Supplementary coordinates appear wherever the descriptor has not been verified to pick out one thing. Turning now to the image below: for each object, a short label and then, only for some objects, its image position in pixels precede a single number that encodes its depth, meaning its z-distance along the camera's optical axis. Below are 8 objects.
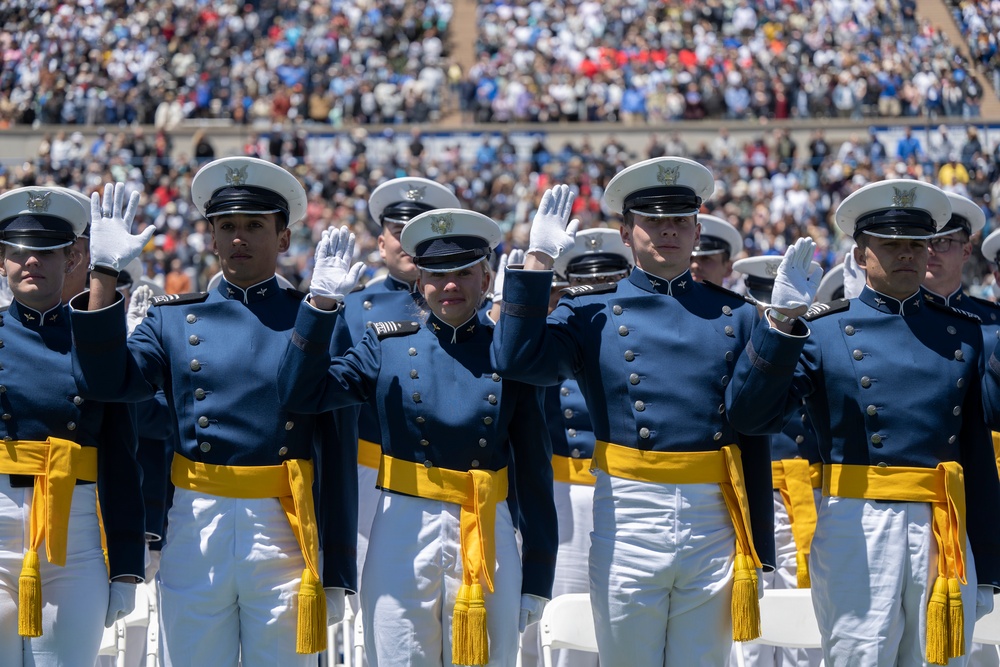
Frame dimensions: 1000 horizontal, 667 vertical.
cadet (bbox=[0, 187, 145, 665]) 9.41
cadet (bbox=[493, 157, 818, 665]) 9.54
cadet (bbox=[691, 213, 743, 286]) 14.62
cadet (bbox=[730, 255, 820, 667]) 12.78
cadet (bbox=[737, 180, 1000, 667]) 9.57
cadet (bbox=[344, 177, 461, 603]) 12.31
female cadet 9.45
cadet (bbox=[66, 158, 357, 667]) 9.34
